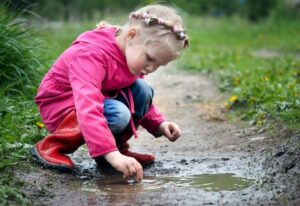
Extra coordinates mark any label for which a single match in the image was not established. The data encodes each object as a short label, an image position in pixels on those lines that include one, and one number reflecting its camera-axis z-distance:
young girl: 3.10
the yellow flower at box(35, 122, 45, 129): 4.10
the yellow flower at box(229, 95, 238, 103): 5.43
